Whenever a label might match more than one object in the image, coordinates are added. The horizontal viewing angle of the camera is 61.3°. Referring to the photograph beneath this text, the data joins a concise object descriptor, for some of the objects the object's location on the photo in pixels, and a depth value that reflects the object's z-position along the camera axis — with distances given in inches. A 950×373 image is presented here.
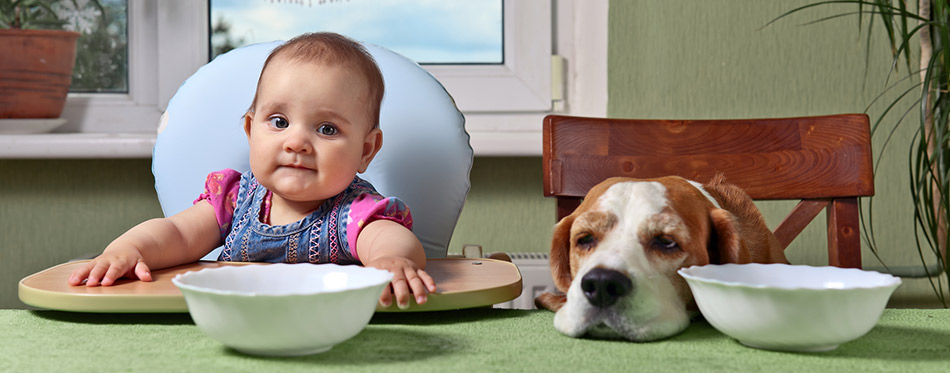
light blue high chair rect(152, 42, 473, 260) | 49.2
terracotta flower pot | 69.8
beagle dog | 24.7
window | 74.6
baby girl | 38.4
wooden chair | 45.3
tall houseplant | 52.1
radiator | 68.2
